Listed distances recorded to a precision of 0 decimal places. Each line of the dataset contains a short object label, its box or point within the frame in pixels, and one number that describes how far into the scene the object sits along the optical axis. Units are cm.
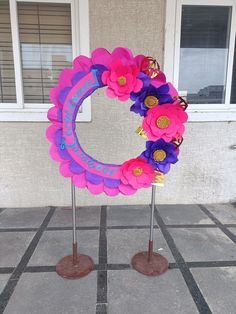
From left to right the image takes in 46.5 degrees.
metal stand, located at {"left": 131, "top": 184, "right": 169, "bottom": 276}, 209
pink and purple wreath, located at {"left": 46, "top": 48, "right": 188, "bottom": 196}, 180
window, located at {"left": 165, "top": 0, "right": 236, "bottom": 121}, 302
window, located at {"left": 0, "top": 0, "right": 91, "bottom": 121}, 295
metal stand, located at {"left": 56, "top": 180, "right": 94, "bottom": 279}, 205
